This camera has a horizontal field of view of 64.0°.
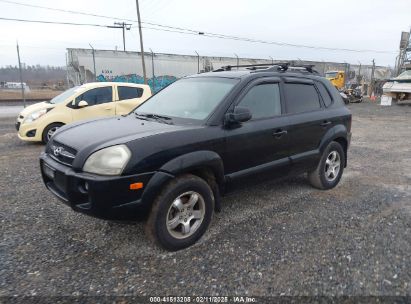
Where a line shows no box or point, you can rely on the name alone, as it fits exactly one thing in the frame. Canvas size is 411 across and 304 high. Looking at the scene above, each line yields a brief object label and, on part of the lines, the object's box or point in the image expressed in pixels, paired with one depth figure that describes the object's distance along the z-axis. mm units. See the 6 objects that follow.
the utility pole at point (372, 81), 30344
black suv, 2834
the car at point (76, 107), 8016
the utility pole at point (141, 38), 21531
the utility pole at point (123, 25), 39650
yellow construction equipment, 27172
